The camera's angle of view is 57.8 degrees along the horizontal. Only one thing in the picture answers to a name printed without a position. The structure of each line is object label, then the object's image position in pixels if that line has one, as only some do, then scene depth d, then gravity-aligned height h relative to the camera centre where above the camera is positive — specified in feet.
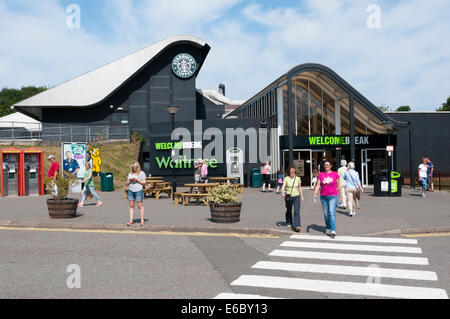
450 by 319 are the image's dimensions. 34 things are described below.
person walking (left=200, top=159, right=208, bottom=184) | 66.81 -1.26
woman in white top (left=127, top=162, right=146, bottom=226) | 34.68 -1.59
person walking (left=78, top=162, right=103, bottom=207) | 49.88 -1.74
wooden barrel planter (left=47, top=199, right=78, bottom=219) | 39.06 -3.79
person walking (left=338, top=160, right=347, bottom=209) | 46.94 -2.29
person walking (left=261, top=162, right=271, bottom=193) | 74.54 -1.22
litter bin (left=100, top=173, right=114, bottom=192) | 80.33 -2.82
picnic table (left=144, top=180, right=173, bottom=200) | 61.93 -3.25
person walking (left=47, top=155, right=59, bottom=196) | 52.85 +0.09
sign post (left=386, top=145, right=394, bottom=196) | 63.76 -3.32
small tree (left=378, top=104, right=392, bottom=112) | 333.76 +46.32
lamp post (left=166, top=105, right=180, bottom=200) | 59.25 +8.51
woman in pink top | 31.54 -2.30
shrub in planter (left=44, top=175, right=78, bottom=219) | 38.96 -3.23
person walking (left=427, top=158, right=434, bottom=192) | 73.90 -3.13
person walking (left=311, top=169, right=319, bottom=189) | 82.71 -3.53
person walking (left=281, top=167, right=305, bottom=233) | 33.53 -2.32
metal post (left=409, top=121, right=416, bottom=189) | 82.23 -0.41
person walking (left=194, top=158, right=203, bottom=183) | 69.15 -1.47
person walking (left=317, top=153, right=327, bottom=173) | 78.69 -0.50
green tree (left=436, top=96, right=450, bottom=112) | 302.33 +42.60
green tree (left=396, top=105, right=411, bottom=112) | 388.57 +53.04
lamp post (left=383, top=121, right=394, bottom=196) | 74.54 +7.22
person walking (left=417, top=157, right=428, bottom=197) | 63.36 -2.08
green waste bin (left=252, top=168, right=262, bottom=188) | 86.33 -2.67
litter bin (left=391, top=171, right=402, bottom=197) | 64.13 -3.27
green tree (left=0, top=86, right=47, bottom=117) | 277.64 +52.68
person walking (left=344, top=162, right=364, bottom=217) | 42.27 -2.14
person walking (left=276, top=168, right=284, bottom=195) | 72.02 -2.46
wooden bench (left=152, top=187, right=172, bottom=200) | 61.82 -3.65
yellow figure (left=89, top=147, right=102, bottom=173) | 93.56 +2.09
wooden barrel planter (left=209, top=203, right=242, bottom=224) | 36.40 -4.17
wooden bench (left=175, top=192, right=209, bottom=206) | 51.04 -3.94
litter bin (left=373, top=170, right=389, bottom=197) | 64.13 -3.24
